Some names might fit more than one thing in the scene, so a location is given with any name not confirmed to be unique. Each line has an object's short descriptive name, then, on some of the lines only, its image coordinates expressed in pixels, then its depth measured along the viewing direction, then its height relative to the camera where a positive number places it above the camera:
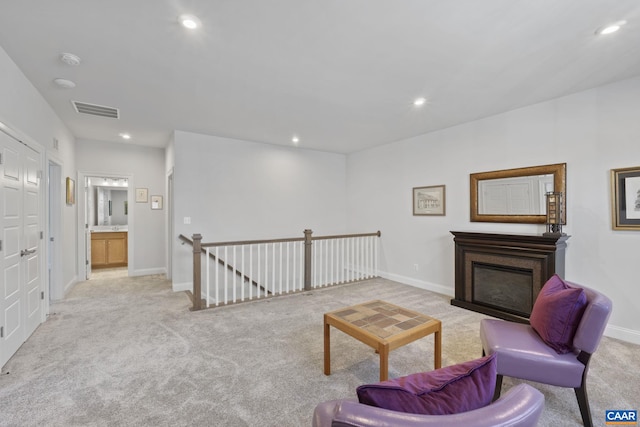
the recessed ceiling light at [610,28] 2.15 +1.36
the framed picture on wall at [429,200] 4.82 +0.21
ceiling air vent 3.79 +1.38
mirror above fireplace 3.61 +0.27
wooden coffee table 2.11 -0.90
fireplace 3.37 -0.72
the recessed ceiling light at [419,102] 3.59 +1.37
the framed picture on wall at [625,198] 3.02 +0.14
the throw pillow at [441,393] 0.88 -0.55
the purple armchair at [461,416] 0.76 -0.54
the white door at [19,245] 2.55 -0.31
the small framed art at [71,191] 4.84 +0.37
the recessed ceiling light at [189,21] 2.09 +1.37
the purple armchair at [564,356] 1.82 -0.94
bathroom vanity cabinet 6.67 -0.83
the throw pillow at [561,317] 1.94 -0.71
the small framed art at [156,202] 6.20 +0.23
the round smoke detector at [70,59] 2.58 +1.37
